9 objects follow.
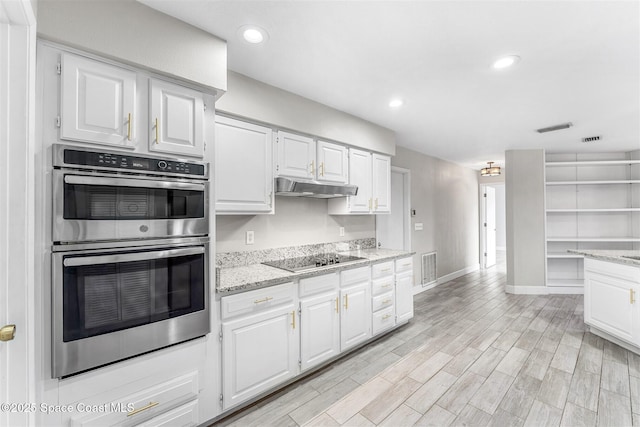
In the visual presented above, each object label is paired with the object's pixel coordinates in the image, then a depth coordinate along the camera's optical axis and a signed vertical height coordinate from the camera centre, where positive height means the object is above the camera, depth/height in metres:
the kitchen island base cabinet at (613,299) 2.66 -0.90
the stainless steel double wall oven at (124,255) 1.31 -0.21
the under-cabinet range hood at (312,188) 2.43 +0.25
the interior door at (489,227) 6.97 -0.36
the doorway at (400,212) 4.59 +0.03
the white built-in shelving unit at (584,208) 4.77 +0.08
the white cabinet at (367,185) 3.19 +0.36
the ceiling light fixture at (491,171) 5.39 +0.82
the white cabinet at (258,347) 1.86 -0.95
